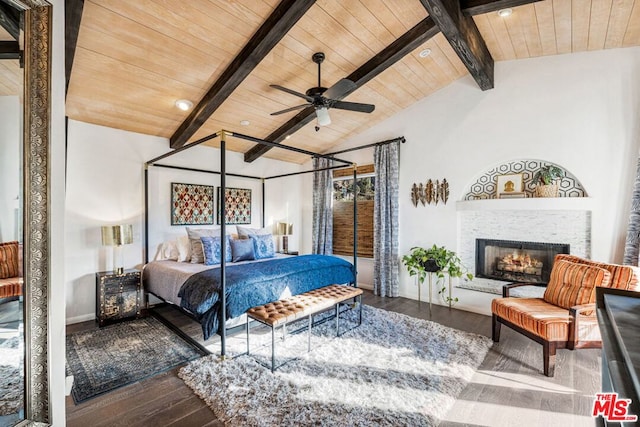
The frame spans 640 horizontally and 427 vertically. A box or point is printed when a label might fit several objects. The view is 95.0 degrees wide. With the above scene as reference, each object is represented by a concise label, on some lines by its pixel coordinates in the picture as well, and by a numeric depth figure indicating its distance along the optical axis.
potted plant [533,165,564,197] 3.52
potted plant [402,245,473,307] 4.10
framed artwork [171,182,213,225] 4.57
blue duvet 2.80
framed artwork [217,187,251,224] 5.23
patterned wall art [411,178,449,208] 4.40
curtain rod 4.81
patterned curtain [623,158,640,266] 2.96
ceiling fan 2.81
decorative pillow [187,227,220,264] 4.04
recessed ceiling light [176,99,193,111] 3.58
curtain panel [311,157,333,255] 5.73
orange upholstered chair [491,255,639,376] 2.46
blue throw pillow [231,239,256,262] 4.16
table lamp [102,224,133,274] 3.63
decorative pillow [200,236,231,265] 3.87
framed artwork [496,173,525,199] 3.83
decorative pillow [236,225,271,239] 4.79
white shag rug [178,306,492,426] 1.97
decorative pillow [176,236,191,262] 4.16
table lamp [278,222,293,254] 5.77
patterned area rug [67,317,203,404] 2.37
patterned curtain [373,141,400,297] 4.82
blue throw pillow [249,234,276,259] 4.42
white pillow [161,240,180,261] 4.29
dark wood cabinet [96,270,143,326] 3.51
